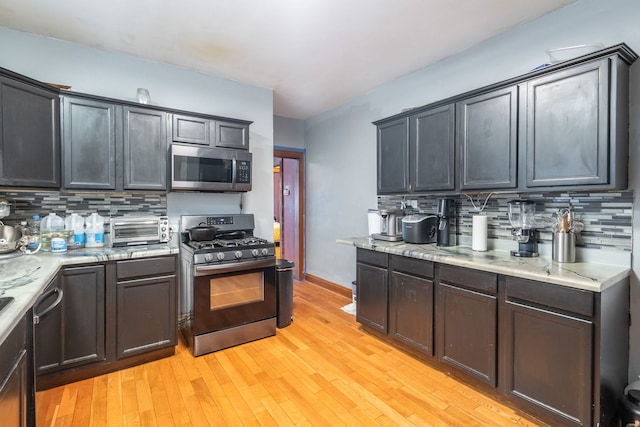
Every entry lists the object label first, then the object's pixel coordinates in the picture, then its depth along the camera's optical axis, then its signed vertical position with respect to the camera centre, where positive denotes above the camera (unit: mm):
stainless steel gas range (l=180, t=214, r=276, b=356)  2594 -715
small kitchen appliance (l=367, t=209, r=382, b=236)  3373 -138
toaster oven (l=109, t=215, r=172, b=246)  2561 -188
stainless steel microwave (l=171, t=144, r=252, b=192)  2764 +376
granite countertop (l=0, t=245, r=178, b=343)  1145 -357
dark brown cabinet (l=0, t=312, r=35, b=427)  1047 -640
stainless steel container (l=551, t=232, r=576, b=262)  1989 -245
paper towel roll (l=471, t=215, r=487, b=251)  2461 -185
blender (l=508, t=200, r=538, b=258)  2217 -133
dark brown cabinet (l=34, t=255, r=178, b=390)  2107 -829
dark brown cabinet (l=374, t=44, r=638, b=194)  1756 +527
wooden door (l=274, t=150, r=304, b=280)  4980 +27
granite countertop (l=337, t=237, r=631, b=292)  1637 -358
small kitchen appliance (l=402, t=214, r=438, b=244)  2805 -179
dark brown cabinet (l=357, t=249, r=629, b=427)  1612 -786
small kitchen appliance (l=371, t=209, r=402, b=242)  2996 -159
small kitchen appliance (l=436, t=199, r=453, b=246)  2703 -133
